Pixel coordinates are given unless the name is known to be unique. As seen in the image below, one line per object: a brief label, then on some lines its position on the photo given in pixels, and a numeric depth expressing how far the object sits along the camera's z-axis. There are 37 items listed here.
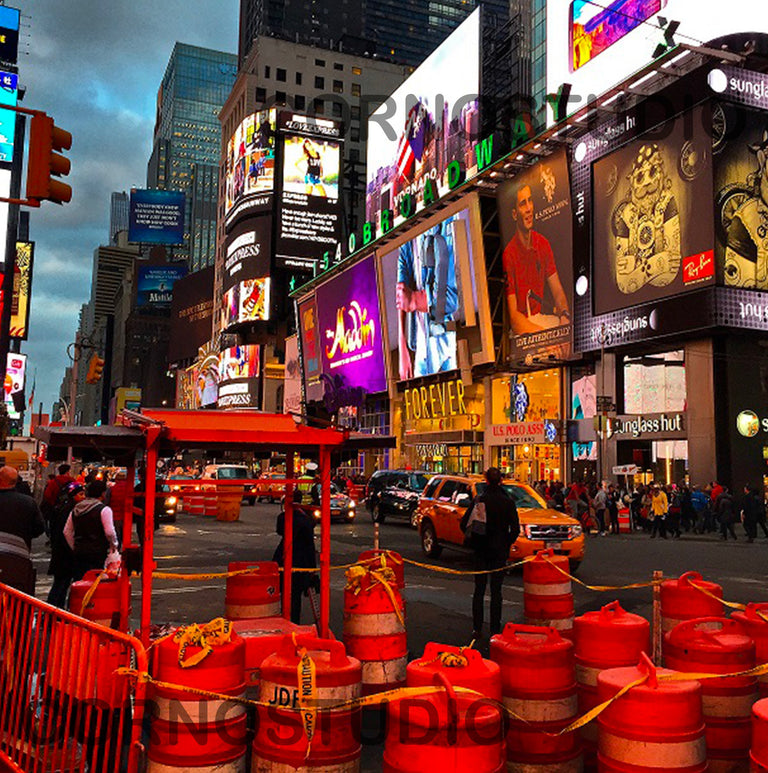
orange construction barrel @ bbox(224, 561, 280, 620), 7.51
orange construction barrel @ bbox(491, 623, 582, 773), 4.70
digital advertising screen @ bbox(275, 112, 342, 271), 96.75
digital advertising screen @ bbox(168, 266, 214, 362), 135.50
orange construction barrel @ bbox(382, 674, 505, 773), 3.80
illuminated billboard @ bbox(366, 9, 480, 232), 51.88
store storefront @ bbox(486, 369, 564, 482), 40.47
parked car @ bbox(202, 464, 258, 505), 34.34
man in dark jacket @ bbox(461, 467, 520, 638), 9.79
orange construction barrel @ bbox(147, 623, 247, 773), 4.32
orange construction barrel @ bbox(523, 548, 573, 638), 8.25
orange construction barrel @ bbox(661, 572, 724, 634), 6.68
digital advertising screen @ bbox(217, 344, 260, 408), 104.81
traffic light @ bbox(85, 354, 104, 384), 32.47
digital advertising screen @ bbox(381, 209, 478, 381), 45.41
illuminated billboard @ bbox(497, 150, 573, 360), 38.56
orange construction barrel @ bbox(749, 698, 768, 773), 3.44
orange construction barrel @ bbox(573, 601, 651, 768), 5.47
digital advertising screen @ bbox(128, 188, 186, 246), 170.12
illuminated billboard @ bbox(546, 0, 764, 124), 33.66
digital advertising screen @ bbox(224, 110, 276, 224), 96.38
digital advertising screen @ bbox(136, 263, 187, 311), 179.62
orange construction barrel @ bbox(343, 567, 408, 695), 6.66
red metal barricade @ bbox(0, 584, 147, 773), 4.38
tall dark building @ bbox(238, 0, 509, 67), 167.38
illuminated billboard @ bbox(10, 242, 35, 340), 56.62
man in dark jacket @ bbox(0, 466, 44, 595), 6.87
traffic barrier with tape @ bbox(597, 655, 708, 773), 3.83
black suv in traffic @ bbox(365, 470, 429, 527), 27.86
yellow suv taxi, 14.77
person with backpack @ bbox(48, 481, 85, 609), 9.53
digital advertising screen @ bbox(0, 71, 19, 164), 38.00
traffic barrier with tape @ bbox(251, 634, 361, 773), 4.29
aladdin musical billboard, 57.97
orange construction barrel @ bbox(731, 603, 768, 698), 5.54
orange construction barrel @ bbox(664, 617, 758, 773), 4.83
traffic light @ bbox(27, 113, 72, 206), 9.94
